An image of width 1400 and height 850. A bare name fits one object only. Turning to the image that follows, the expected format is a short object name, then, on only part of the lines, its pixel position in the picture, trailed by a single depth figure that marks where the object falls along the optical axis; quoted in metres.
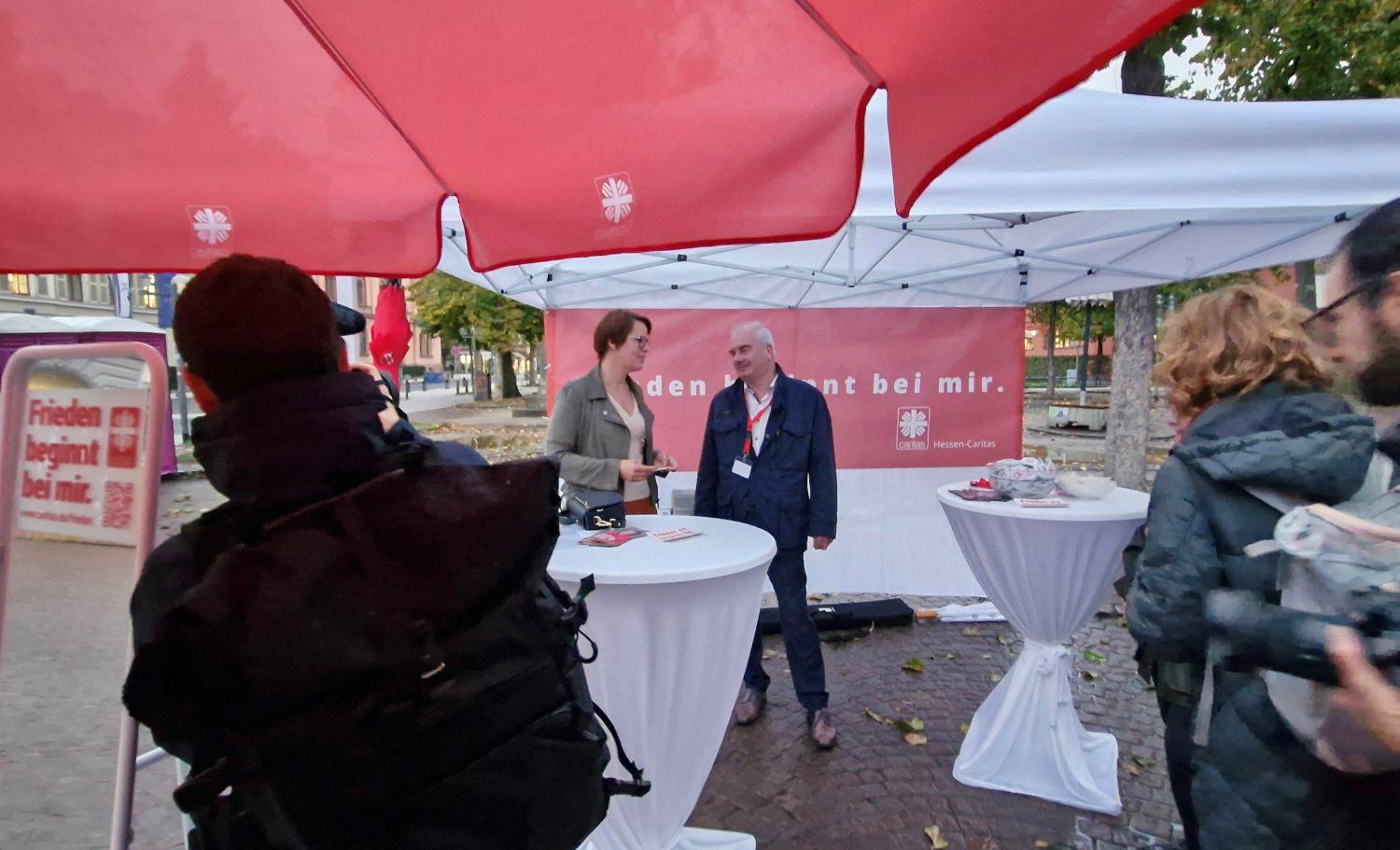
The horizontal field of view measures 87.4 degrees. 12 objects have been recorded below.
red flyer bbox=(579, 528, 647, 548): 2.34
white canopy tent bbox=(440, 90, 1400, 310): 2.43
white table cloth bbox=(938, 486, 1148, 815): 2.87
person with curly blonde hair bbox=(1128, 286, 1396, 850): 1.33
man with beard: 1.11
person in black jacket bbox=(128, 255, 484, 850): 0.99
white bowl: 3.09
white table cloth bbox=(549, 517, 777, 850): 2.04
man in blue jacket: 3.37
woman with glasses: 3.22
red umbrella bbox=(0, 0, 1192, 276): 1.54
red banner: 5.29
